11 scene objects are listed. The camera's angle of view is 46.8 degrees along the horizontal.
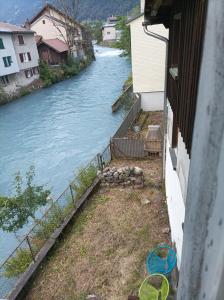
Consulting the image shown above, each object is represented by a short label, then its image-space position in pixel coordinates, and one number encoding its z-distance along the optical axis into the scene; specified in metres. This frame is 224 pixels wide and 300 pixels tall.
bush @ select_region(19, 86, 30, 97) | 26.52
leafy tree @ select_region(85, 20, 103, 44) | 81.25
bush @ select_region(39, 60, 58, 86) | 30.97
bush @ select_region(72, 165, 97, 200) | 8.83
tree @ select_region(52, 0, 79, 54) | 39.78
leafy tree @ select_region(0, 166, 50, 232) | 6.80
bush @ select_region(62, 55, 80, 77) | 34.44
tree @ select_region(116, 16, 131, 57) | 36.41
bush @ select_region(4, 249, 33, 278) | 6.29
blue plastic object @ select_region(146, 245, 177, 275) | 5.36
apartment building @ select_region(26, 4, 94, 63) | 39.59
